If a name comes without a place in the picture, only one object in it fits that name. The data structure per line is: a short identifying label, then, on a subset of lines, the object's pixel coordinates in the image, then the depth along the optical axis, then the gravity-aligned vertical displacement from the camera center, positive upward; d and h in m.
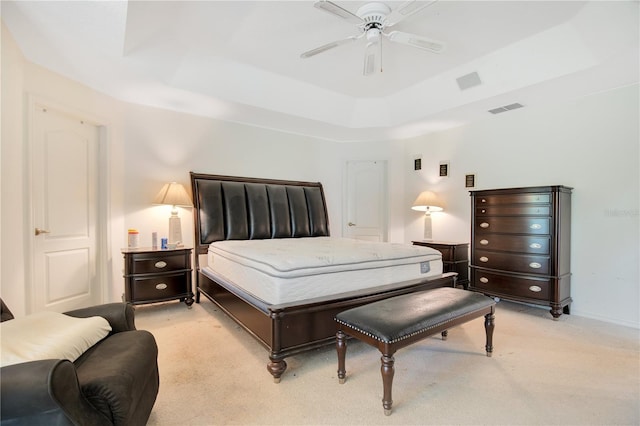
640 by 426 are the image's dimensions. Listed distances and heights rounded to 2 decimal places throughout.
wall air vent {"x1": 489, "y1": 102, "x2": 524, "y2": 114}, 3.98 +1.32
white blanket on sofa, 1.12 -0.52
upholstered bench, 1.82 -0.74
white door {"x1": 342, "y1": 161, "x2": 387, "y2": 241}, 5.74 +0.15
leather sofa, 0.97 -0.67
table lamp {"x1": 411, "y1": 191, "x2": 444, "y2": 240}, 4.86 +0.05
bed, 2.26 -0.54
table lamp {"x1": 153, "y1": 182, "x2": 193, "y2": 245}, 3.83 +0.11
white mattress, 2.31 -0.51
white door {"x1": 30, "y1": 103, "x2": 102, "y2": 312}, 3.07 -0.01
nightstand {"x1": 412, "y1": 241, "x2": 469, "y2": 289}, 4.40 -0.72
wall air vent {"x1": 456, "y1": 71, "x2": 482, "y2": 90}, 3.63 +1.54
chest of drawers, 3.45 -0.45
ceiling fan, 2.38 +1.48
